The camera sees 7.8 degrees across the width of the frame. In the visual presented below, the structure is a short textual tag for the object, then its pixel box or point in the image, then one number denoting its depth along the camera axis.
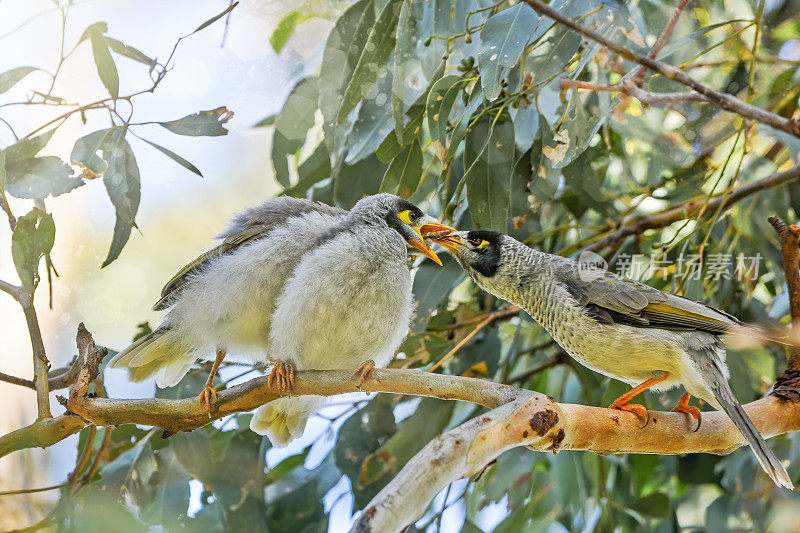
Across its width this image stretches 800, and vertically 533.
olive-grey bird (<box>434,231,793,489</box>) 3.31
